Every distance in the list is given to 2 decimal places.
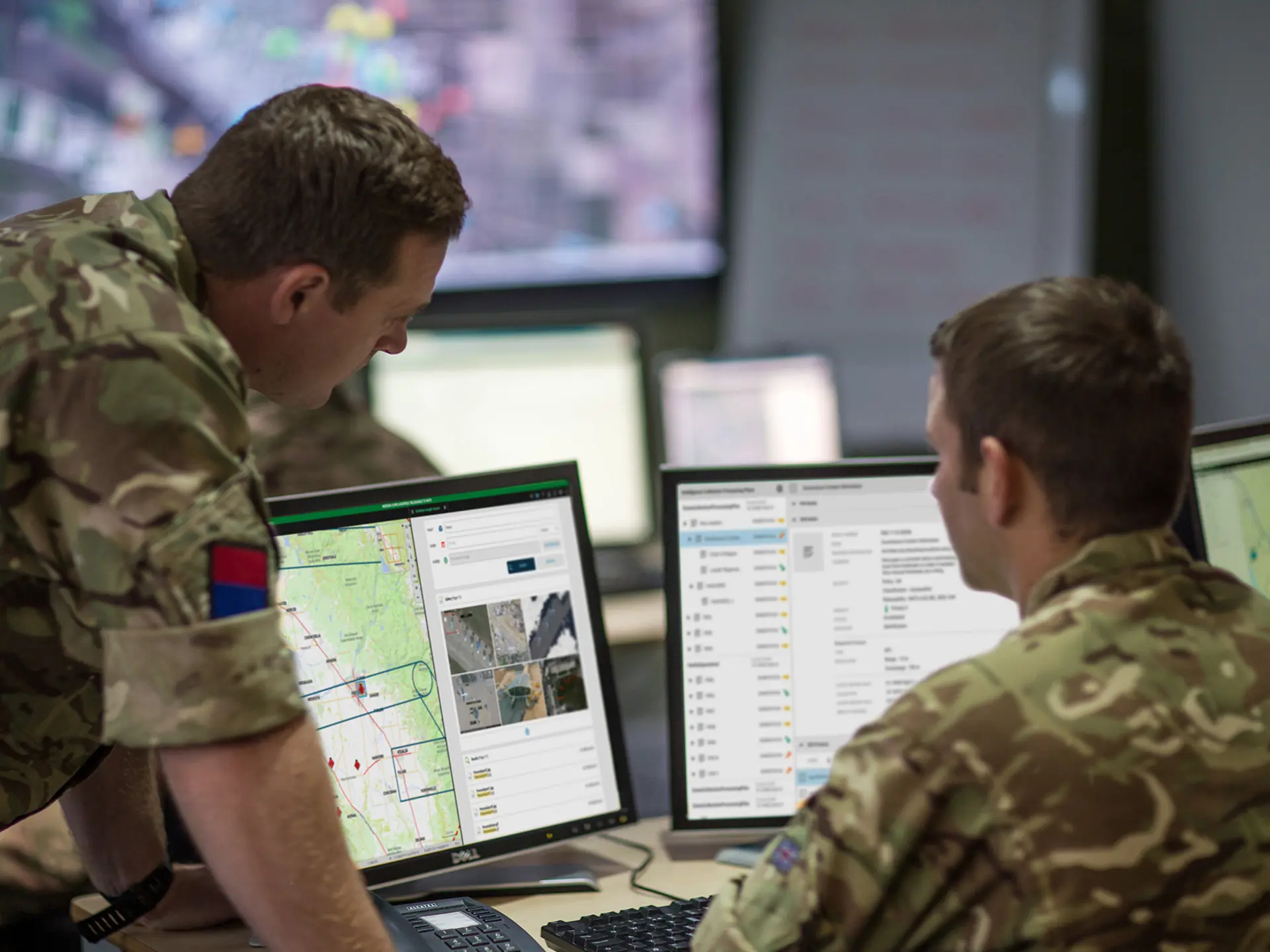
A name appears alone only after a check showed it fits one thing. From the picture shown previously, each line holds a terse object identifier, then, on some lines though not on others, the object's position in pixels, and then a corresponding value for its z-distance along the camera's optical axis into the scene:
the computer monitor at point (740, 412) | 3.97
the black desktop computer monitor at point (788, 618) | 2.50
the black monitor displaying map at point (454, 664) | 2.36
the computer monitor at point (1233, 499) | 2.50
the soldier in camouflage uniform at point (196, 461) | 1.98
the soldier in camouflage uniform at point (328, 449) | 3.07
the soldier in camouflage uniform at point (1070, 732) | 1.92
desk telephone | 2.26
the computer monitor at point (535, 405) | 3.75
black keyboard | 2.24
